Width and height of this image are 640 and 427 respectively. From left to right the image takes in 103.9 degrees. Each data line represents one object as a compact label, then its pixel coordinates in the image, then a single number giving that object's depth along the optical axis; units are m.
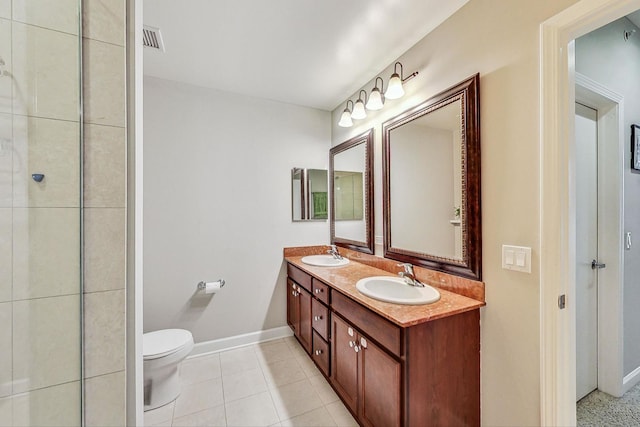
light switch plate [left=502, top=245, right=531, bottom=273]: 1.16
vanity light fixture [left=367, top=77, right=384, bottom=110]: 1.94
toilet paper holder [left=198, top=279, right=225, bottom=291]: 2.32
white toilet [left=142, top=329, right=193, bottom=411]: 1.69
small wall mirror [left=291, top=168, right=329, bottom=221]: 2.76
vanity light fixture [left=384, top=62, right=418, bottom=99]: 1.74
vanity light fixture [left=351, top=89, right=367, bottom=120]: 2.20
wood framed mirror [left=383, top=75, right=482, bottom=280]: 1.39
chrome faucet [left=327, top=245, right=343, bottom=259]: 2.63
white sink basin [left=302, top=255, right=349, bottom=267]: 2.37
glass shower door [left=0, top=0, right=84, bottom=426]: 0.67
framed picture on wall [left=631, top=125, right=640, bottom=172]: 1.76
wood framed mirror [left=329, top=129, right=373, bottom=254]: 2.29
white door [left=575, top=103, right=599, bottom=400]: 1.63
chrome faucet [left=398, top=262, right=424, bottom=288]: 1.65
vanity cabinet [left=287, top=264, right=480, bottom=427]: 1.15
